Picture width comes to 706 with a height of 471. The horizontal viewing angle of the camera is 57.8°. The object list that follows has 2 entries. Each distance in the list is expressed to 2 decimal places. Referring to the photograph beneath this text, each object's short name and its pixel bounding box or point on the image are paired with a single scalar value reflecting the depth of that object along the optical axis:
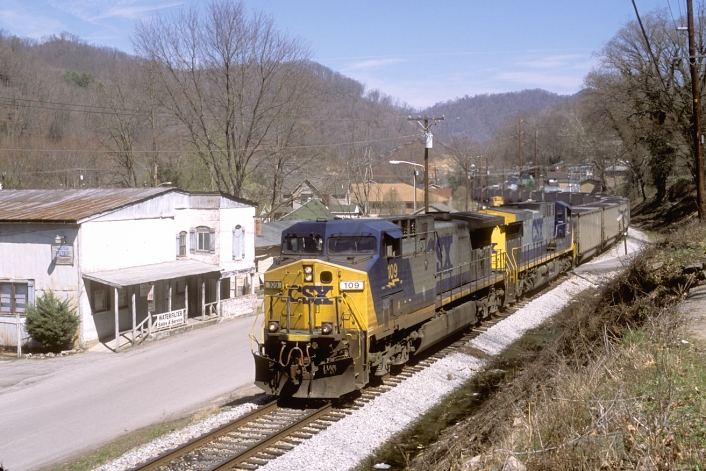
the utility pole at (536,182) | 85.47
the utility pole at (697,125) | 28.66
